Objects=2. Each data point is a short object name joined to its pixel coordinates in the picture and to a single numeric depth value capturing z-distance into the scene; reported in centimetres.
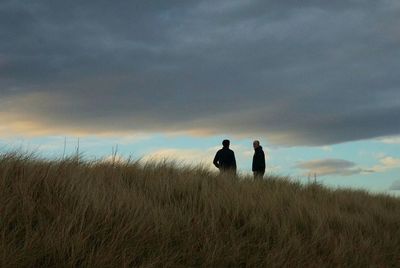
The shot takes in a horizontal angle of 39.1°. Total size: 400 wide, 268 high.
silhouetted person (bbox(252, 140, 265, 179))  1853
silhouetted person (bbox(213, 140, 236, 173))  1789
